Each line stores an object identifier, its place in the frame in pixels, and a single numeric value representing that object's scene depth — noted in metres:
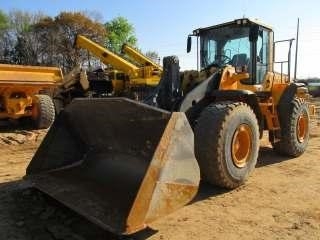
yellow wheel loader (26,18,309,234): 2.61
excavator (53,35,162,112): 8.68
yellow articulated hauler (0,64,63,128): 6.63
